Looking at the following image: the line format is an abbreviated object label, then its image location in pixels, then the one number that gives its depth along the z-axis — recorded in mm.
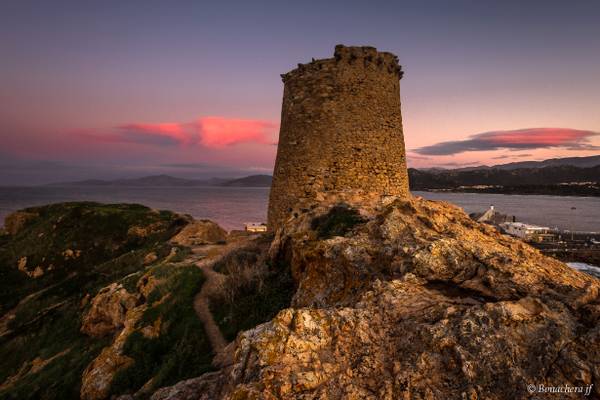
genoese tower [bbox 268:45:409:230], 13094
